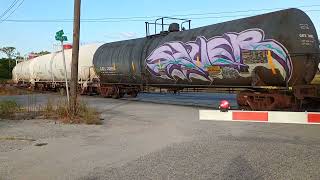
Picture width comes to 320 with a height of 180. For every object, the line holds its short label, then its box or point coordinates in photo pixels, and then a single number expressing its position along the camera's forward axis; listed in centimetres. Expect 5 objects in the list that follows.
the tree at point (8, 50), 8398
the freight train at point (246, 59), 913
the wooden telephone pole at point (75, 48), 968
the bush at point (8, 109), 988
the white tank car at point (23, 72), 2595
